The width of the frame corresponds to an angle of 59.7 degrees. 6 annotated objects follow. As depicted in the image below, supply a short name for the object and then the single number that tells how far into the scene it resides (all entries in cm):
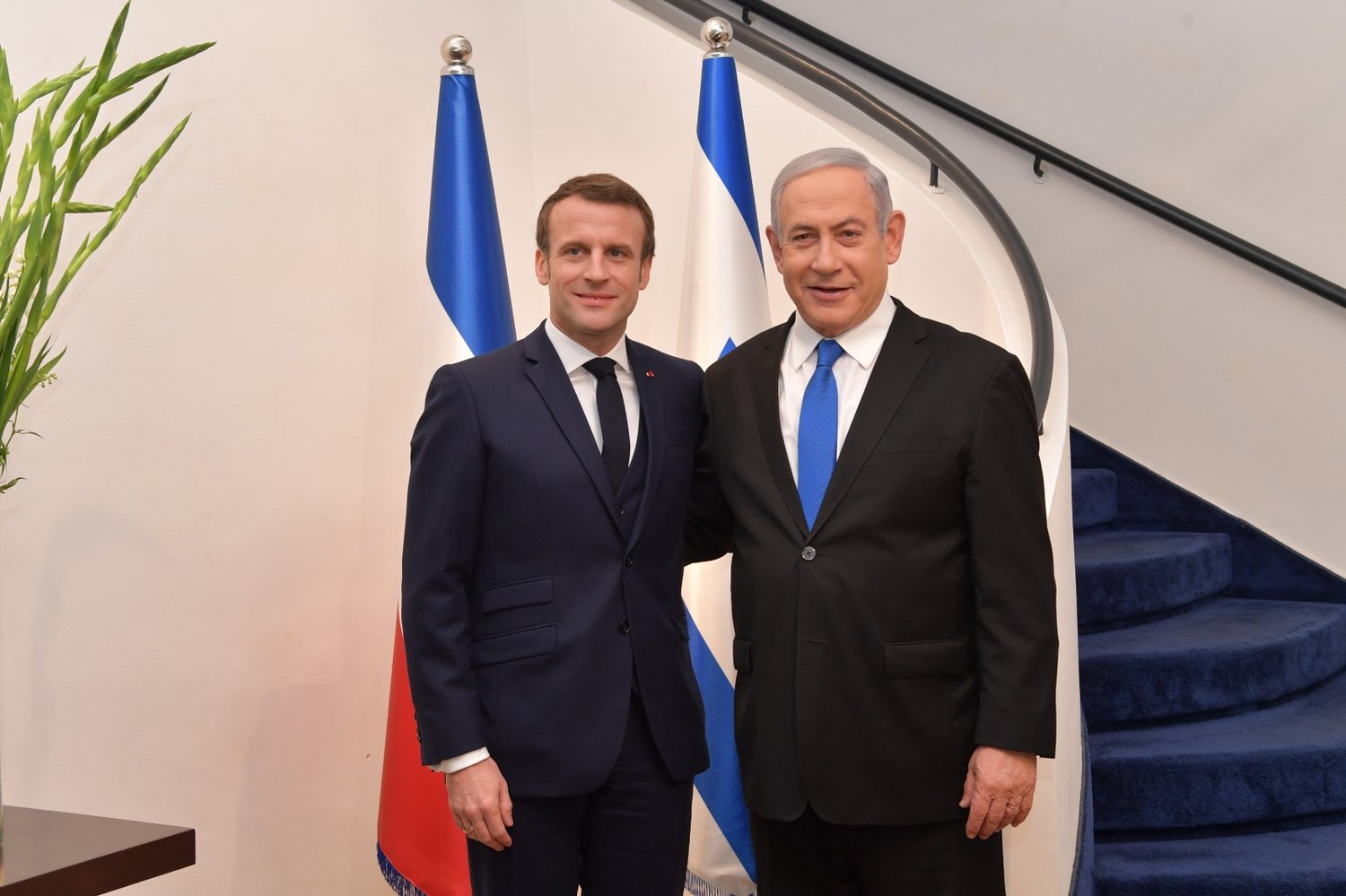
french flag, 235
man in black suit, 158
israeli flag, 236
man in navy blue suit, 158
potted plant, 153
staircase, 263
